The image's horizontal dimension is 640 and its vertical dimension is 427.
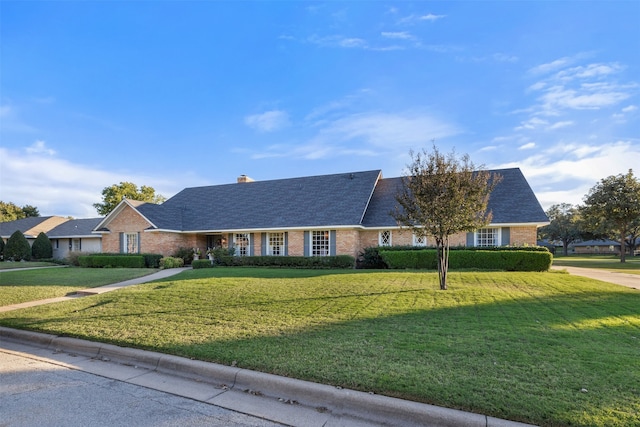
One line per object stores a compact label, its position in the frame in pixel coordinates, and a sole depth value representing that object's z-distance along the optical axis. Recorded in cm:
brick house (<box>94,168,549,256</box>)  1995
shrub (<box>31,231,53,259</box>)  3256
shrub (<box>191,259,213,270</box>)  2055
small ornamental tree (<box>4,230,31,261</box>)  3095
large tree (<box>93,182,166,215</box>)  4672
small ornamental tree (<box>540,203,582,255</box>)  6222
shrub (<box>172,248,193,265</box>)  2361
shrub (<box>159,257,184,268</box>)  2112
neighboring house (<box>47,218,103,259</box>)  3431
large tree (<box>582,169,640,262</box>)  3152
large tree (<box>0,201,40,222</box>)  5536
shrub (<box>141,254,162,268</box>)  2197
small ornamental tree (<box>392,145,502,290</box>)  1054
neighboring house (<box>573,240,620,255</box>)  7950
